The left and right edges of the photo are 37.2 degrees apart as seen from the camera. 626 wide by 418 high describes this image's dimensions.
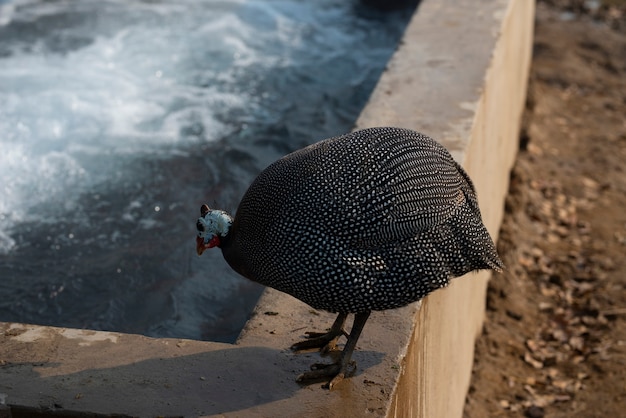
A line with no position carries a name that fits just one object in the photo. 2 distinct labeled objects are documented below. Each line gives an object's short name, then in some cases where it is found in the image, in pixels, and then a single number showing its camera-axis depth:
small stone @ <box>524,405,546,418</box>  4.50
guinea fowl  2.87
